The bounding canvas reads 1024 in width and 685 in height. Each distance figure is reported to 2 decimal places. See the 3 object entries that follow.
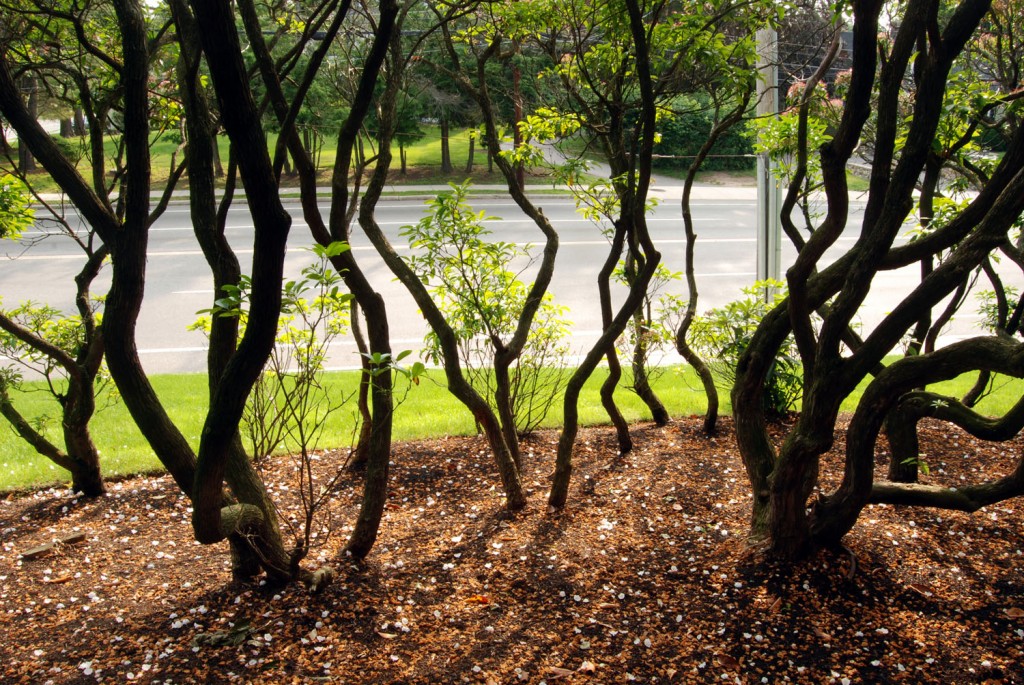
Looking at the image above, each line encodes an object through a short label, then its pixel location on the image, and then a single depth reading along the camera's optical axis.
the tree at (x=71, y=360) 4.69
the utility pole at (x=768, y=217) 7.58
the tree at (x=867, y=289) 3.09
